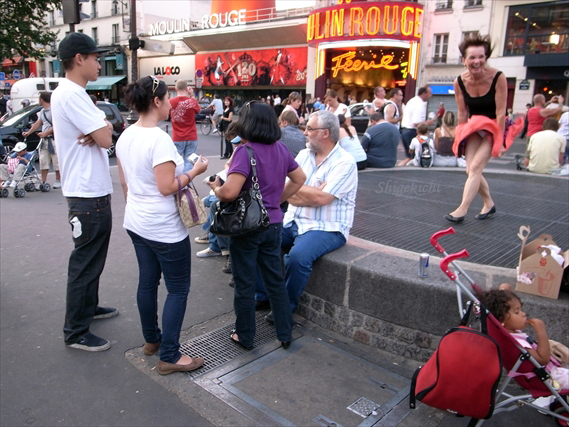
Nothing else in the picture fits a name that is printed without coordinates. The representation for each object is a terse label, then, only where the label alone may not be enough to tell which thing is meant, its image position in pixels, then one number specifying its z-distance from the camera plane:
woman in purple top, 2.95
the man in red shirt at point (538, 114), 10.78
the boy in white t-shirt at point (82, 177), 3.03
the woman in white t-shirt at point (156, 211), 2.76
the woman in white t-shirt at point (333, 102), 10.53
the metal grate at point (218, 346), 3.18
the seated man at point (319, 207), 3.56
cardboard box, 2.85
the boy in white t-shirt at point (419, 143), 9.34
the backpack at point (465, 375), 2.21
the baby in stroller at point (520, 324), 2.50
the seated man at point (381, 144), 8.54
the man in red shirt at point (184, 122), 8.41
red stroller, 2.37
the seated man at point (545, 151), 8.59
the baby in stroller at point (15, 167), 8.16
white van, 19.13
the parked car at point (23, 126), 12.21
